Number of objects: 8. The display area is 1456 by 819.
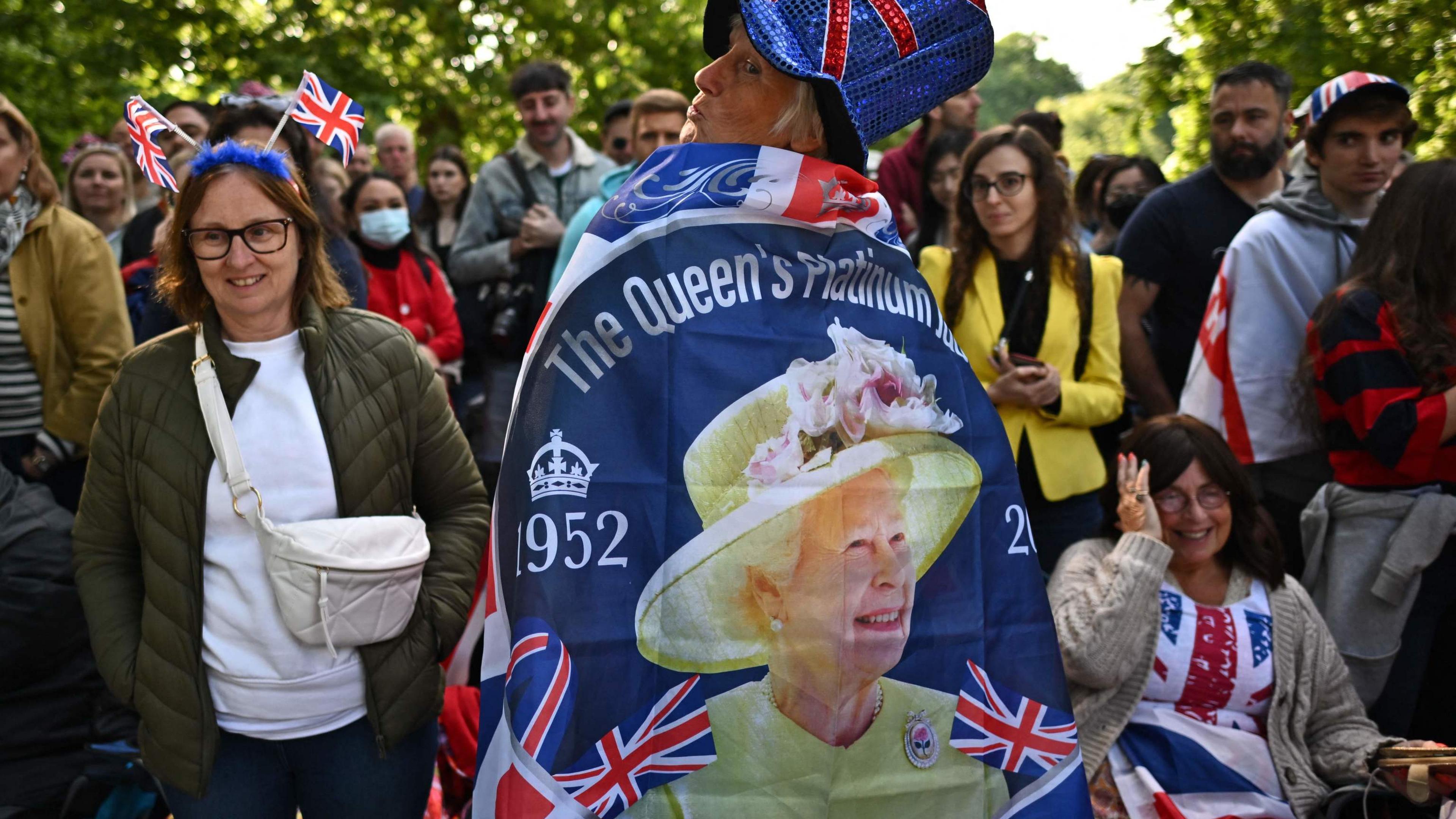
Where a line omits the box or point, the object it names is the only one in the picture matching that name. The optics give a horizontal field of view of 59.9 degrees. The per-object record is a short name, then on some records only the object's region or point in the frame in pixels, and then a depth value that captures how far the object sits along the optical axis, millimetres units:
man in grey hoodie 3973
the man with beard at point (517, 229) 5227
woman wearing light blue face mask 5398
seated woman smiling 3090
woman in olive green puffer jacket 2457
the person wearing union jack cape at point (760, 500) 1886
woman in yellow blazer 3715
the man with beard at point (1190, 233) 4645
